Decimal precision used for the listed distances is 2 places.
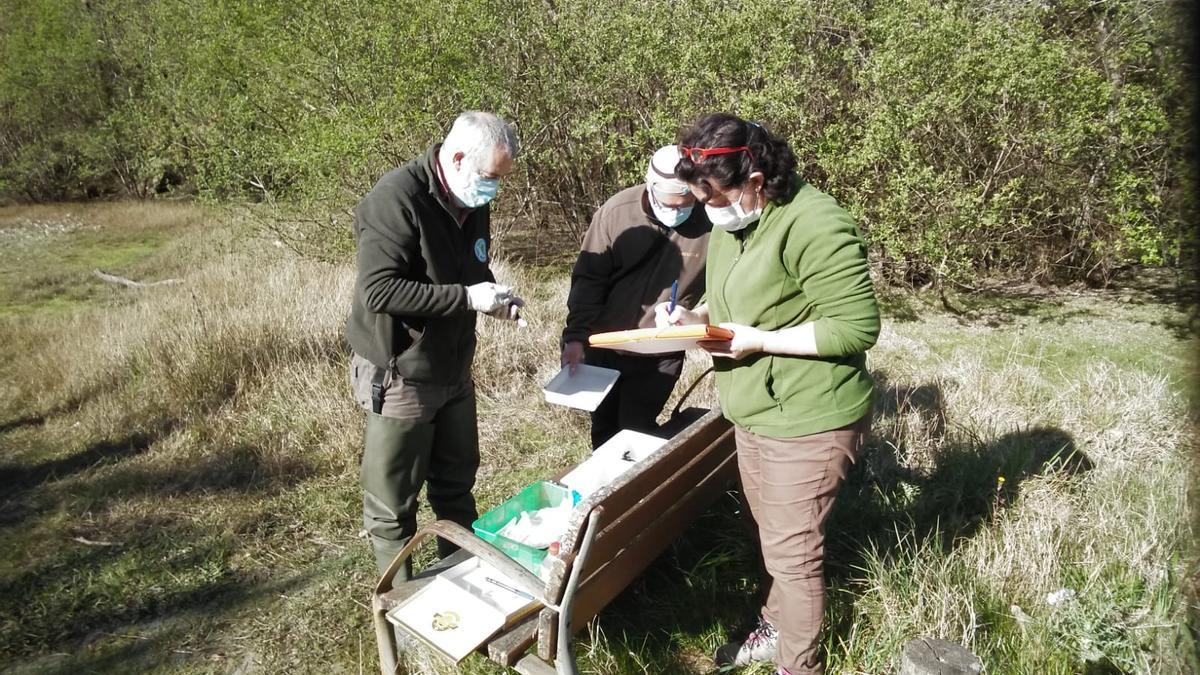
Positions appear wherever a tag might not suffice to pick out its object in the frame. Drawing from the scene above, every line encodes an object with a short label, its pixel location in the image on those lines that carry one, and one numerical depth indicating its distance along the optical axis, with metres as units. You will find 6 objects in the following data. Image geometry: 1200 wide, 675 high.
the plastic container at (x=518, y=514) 2.29
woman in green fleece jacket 1.92
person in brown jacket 3.15
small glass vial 2.11
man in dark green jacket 2.45
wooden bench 1.90
